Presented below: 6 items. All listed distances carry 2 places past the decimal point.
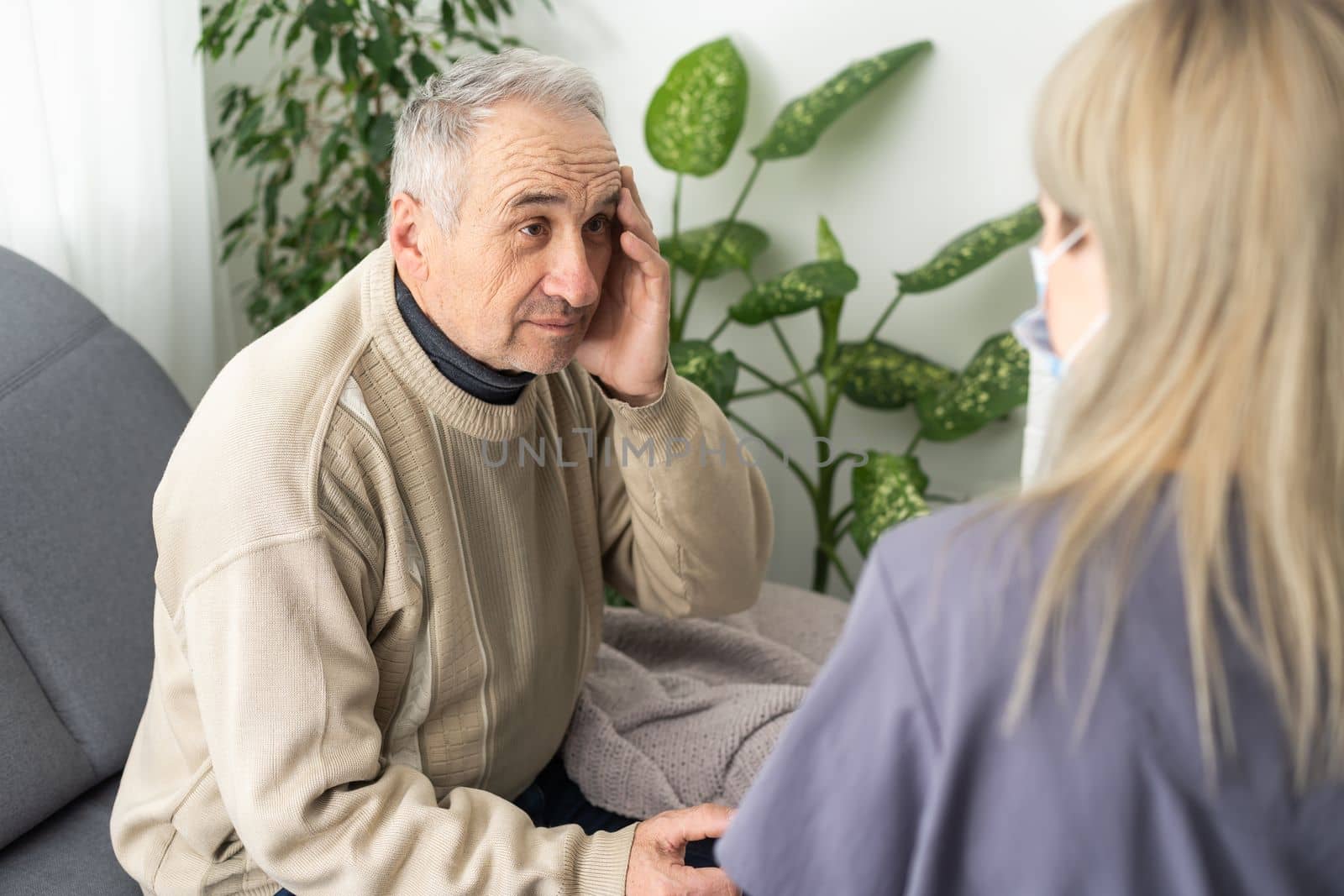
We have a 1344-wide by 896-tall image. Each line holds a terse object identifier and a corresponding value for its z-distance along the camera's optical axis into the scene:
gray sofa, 1.32
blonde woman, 0.62
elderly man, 1.05
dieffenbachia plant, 1.99
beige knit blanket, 1.38
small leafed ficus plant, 2.00
